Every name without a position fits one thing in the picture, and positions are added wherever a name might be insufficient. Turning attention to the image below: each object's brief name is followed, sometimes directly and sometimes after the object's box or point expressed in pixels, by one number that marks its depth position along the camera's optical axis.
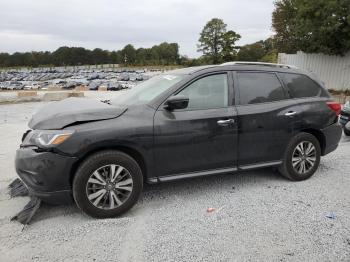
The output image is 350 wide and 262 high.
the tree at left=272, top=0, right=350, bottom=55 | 17.48
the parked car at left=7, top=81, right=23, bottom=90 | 58.88
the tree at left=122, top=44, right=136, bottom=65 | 143.48
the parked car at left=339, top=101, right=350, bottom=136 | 7.59
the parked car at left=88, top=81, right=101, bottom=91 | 46.62
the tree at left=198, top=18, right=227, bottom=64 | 71.38
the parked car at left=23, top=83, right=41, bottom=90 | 58.80
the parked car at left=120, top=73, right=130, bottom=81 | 71.01
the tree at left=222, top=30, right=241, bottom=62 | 69.69
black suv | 3.55
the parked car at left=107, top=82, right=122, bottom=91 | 44.88
